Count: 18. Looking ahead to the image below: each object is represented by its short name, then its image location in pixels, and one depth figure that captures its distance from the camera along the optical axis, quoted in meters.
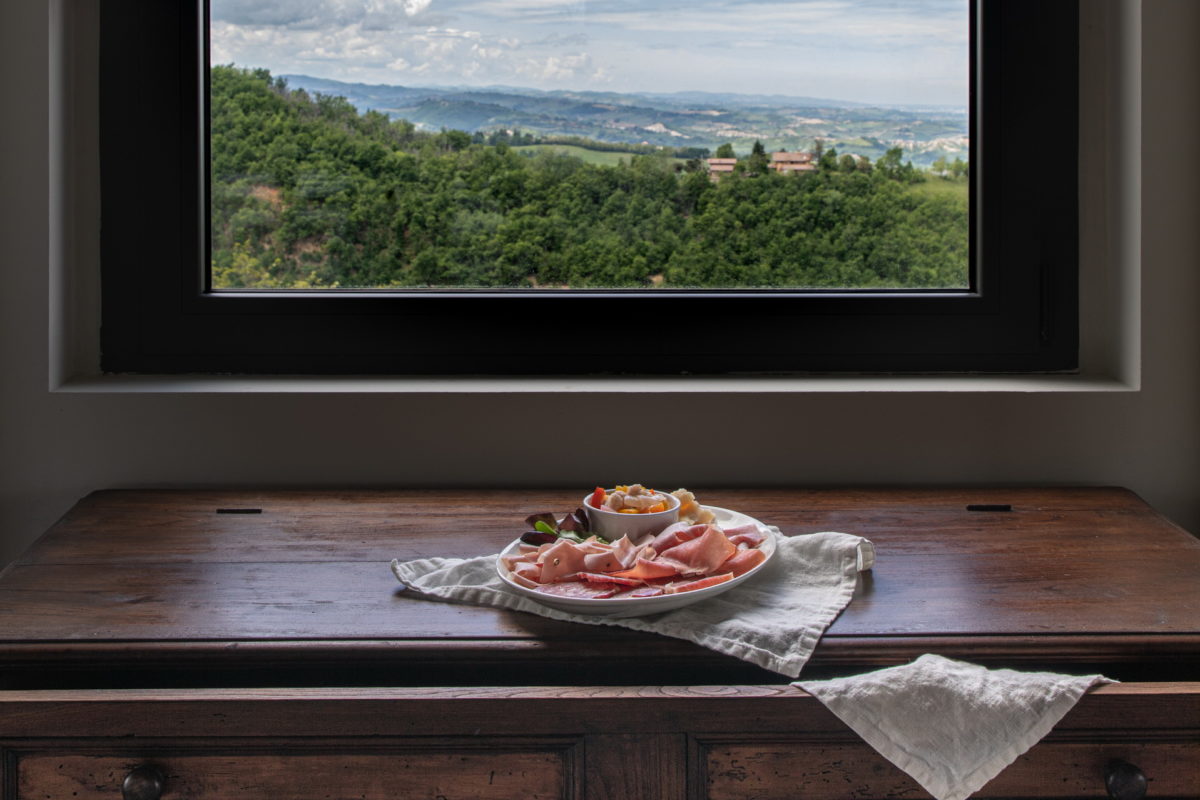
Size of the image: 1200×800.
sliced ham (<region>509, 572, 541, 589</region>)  0.93
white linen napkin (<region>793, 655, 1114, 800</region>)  0.77
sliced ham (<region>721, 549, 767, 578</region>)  0.96
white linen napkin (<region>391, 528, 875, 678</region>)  0.85
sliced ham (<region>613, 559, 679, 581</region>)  0.92
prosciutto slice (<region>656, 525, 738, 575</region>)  0.95
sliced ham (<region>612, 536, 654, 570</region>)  0.95
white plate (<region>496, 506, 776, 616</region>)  0.88
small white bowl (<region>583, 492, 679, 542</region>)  1.02
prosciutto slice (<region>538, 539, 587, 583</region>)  0.94
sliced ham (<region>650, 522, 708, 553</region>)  0.98
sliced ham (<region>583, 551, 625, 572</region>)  0.94
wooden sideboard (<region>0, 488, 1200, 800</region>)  0.81
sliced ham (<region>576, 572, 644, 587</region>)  0.92
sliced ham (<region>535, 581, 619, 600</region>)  0.90
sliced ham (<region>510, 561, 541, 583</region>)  0.95
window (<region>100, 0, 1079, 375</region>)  1.49
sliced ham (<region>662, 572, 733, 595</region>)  0.91
